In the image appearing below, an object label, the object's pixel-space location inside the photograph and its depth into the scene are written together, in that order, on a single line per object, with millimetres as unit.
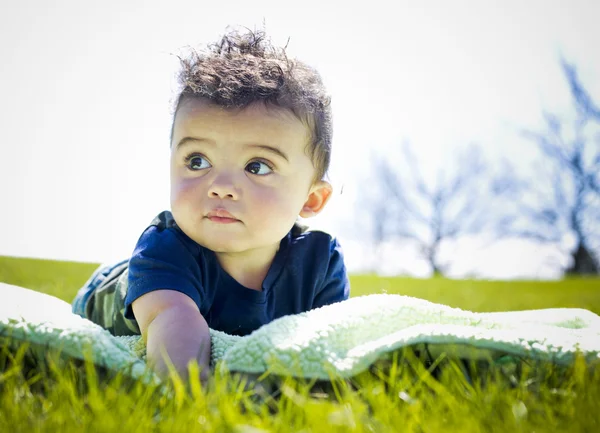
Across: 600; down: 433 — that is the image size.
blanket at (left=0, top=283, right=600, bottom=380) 1371
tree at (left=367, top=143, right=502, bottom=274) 18061
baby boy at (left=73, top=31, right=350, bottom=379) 2059
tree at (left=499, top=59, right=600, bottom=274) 12836
